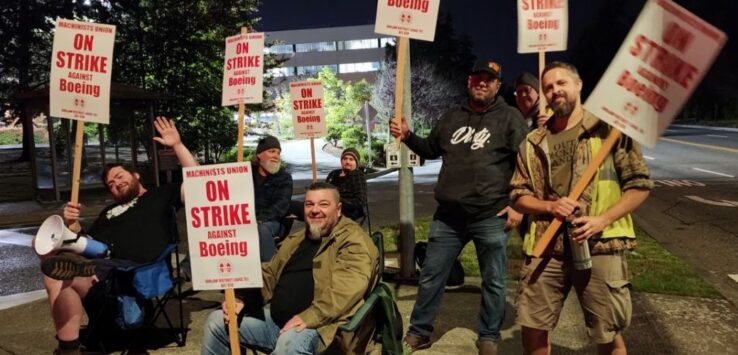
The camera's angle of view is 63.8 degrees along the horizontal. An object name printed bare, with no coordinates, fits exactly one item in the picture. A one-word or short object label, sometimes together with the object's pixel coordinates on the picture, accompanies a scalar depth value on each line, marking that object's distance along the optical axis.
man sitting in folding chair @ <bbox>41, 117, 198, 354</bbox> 3.76
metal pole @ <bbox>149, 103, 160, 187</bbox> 16.11
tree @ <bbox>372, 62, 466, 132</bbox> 41.22
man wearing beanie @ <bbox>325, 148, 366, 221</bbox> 6.74
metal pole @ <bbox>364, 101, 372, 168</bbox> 20.95
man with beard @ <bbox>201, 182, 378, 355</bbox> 3.03
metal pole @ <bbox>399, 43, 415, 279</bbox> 5.79
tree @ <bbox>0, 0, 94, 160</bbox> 28.27
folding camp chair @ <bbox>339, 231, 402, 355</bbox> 3.02
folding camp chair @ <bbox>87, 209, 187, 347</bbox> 3.95
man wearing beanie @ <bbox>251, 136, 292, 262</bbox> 5.64
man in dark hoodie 3.88
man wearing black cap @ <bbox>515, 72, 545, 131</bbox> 4.40
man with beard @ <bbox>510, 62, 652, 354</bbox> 2.67
